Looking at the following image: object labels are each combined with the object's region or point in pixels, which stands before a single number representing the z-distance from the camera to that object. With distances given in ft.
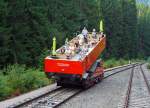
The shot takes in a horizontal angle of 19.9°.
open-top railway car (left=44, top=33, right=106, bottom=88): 78.89
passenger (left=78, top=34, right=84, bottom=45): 92.03
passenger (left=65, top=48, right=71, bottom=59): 82.32
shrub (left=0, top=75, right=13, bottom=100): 66.03
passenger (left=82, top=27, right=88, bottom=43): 94.32
